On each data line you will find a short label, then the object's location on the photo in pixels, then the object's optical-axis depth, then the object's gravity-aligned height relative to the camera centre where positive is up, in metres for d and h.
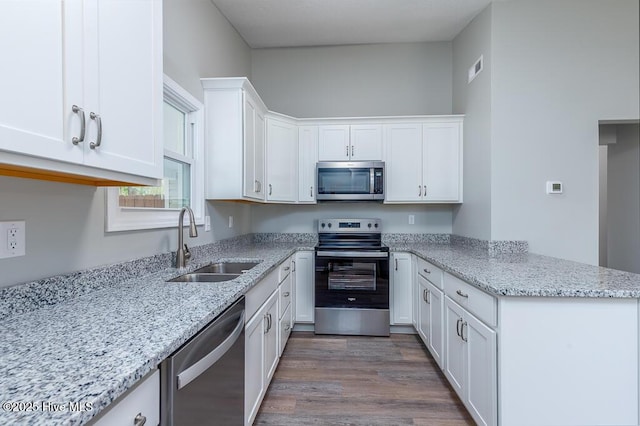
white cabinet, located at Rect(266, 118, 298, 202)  3.07 +0.57
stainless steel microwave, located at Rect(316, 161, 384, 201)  3.10 +0.35
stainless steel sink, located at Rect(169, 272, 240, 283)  1.73 -0.38
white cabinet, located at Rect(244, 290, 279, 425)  1.53 -0.83
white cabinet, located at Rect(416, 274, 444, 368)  2.24 -0.86
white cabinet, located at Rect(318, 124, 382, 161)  3.23 +0.78
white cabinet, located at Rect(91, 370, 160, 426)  0.64 -0.45
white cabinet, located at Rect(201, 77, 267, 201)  2.36 +0.58
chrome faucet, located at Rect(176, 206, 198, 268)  1.82 -0.19
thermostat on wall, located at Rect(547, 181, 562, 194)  2.46 +0.22
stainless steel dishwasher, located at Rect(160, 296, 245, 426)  0.83 -0.54
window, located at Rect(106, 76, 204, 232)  1.54 +0.22
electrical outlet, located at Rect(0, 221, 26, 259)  0.97 -0.08
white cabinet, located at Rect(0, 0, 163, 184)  0.71 +0.37
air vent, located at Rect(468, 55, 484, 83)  2.70 +1.36
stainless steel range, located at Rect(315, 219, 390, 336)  2.90 -0.75
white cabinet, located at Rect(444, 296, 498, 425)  1.49 -0.84
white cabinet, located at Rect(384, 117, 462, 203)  3.16 +0.57
